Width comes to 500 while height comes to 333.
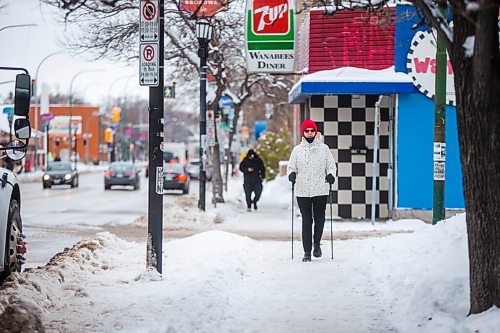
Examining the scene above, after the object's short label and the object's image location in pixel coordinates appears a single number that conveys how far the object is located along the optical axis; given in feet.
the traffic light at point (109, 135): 329.85
